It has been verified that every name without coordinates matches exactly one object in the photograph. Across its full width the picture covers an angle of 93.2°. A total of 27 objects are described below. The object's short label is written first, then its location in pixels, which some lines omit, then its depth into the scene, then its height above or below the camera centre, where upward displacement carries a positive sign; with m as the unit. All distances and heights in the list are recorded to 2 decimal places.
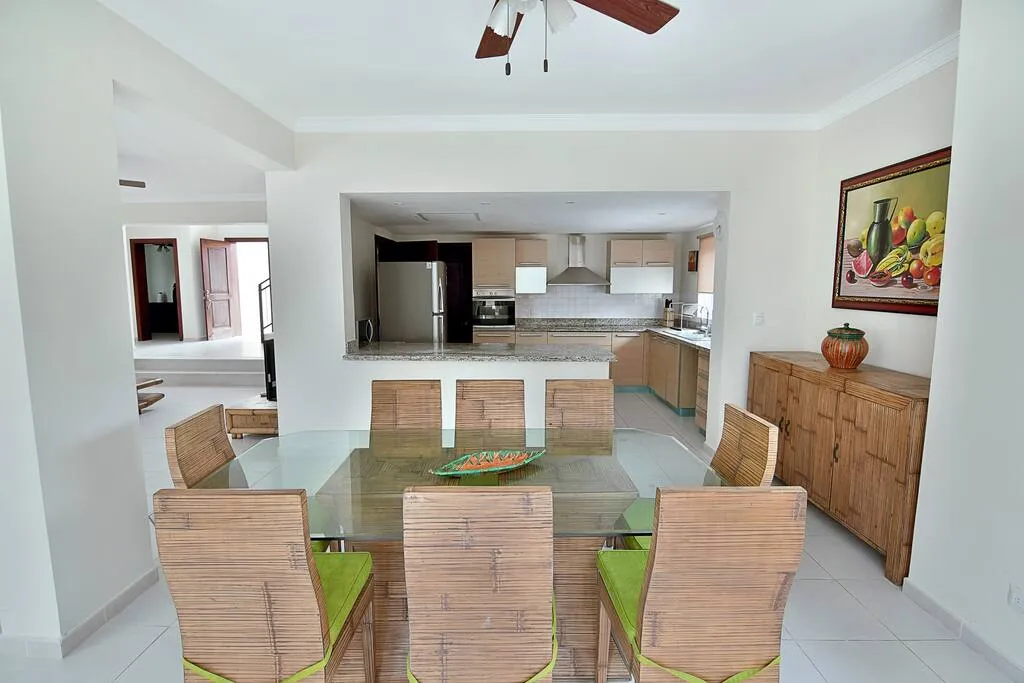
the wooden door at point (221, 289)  9.25 -0.02
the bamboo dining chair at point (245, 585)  1.11 -0.71
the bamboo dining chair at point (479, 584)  1.11 -0.70
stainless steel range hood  6.48 +0.21
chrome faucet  5.84 -0.39
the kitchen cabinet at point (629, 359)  6.27 -0.90
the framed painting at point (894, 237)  2.53 +0.30
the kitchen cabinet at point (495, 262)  6.52 +0.36
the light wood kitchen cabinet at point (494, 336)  6.57 -0.64
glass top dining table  1.56 -0.73
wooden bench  4.47 -1.21
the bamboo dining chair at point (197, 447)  1.66 -0.59
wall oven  6.72 -0.30
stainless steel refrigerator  4.47 -0.12
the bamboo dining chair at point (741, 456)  1.62 -0.61
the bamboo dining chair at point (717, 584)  1.12 -0.71
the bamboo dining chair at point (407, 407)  2.56 -0.63
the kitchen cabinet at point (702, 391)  4.49 -0.95
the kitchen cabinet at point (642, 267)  6.45 +0.30
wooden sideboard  2.22 -0.80
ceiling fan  1.57 +0.92
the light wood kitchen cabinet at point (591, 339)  6.26 -0.64
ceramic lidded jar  2.76 -0.34
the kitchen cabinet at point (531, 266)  6.58 +0.31
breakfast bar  3.60 -0.60
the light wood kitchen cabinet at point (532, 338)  6.39 -0.65
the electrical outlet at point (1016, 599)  1.69 -1.08
